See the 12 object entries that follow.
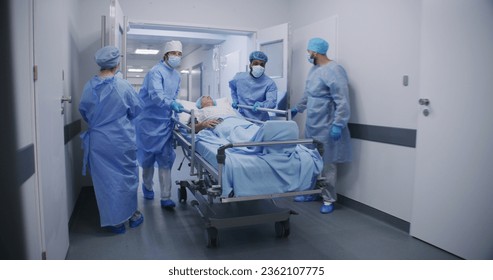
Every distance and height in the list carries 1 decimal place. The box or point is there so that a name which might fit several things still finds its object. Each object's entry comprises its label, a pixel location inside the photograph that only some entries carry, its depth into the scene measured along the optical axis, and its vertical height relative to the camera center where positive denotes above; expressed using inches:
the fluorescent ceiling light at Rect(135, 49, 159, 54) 462.3 +71.3
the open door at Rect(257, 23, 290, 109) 173.6 +27.6
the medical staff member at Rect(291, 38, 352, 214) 138.1 -1.8
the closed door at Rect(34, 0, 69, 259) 72.9 -5.7
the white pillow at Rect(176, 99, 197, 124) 148.6 -4.1
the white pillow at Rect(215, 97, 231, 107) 157.6 +1.7
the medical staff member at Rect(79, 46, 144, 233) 111.4 -10.4
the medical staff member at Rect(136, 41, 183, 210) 142.4 -7.2
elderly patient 138.1 -3.0
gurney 91.1 -17.9
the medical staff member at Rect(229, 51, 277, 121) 165.8 +7.2
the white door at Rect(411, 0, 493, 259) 92.4 -6.4
